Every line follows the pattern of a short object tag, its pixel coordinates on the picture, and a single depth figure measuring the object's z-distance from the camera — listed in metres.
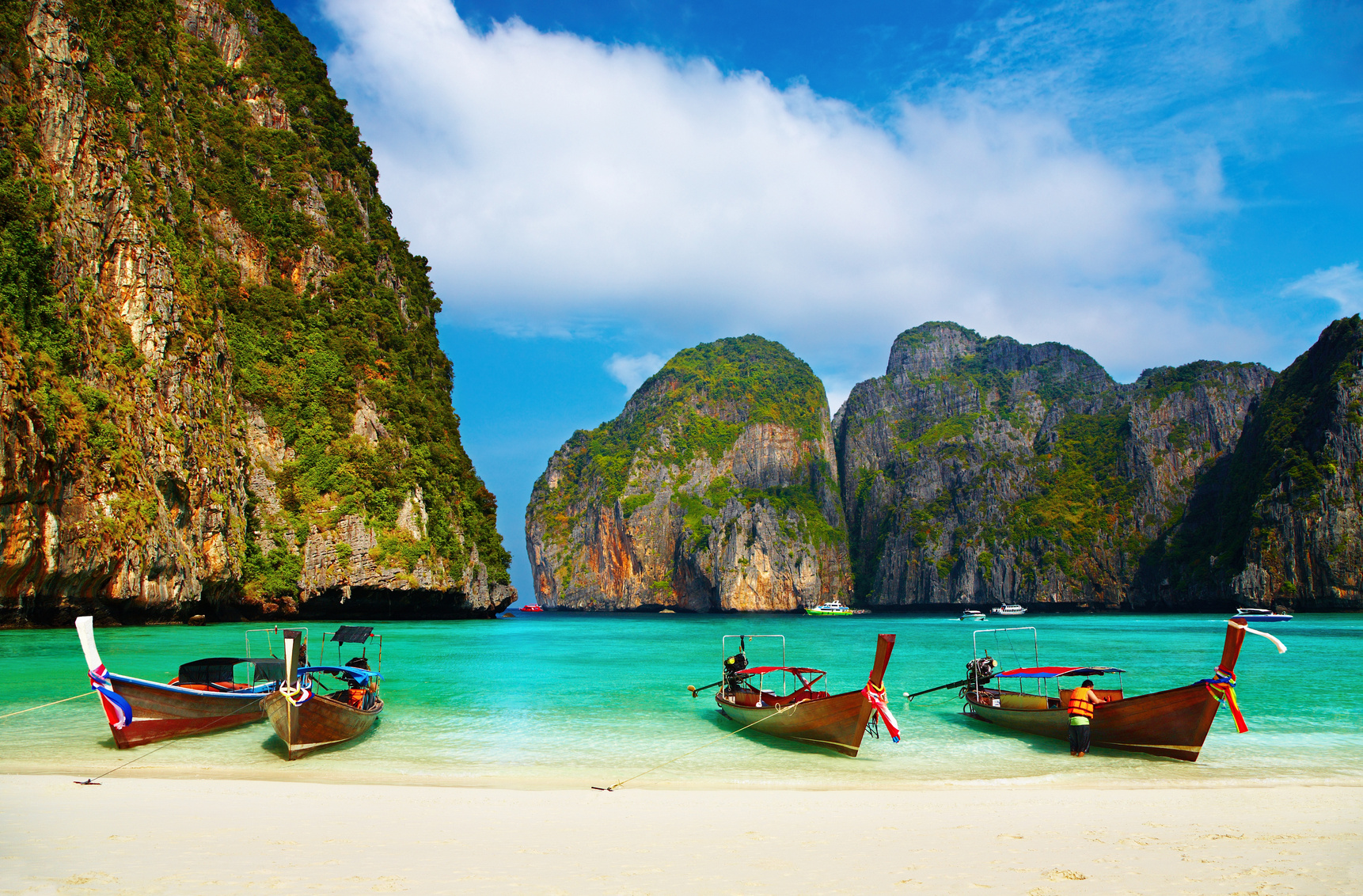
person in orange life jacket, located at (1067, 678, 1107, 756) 13.95
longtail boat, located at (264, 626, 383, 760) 12.27
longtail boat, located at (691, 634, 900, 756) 12.91
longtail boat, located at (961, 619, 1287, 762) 12.36
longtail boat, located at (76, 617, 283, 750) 12.57
